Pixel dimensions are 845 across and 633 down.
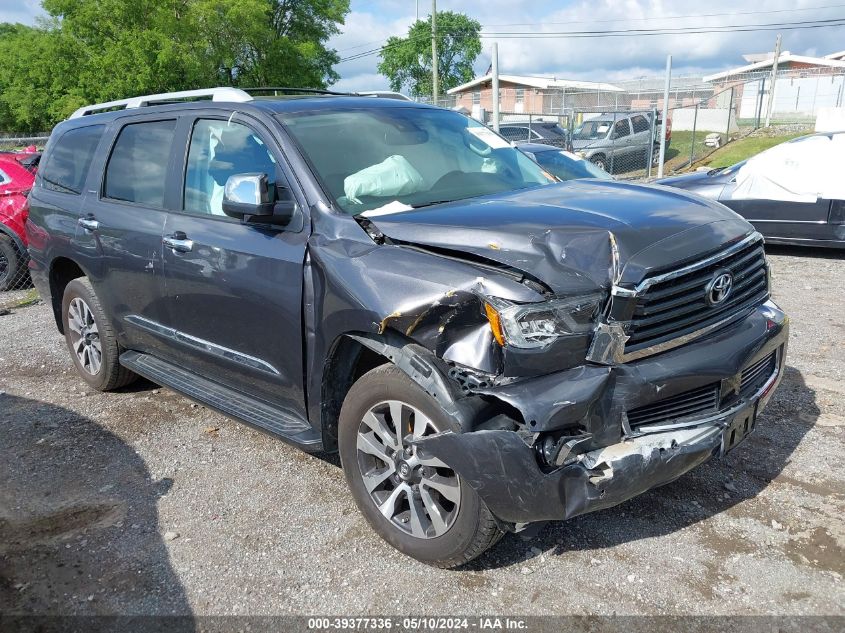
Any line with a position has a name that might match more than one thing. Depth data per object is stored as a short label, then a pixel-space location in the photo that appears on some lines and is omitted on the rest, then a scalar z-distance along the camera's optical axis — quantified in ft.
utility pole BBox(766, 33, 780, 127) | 86.84
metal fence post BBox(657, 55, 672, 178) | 50.83
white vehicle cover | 26.05
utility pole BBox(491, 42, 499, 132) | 37.49
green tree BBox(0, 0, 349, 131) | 125.29
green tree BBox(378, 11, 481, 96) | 249.34
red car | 28.84
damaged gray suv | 8.27
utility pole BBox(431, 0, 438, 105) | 113.09
